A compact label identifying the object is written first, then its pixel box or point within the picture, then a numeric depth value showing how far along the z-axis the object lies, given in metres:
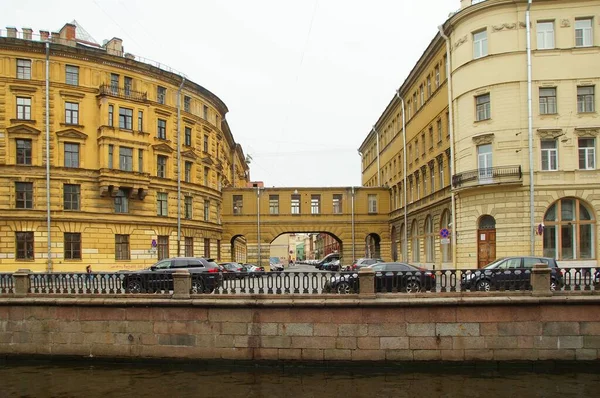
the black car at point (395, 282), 14.12
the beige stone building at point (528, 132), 25.98
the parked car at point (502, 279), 13.91
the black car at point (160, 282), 14.82
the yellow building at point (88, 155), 31.53
